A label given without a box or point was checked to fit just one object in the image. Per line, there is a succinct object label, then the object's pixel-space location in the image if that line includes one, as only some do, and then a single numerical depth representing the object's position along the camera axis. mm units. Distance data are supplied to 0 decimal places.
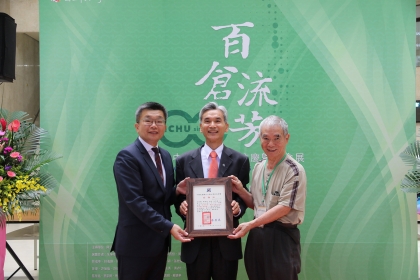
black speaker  3424
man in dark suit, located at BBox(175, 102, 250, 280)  2566
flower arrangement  3059
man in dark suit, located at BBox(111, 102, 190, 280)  2492
